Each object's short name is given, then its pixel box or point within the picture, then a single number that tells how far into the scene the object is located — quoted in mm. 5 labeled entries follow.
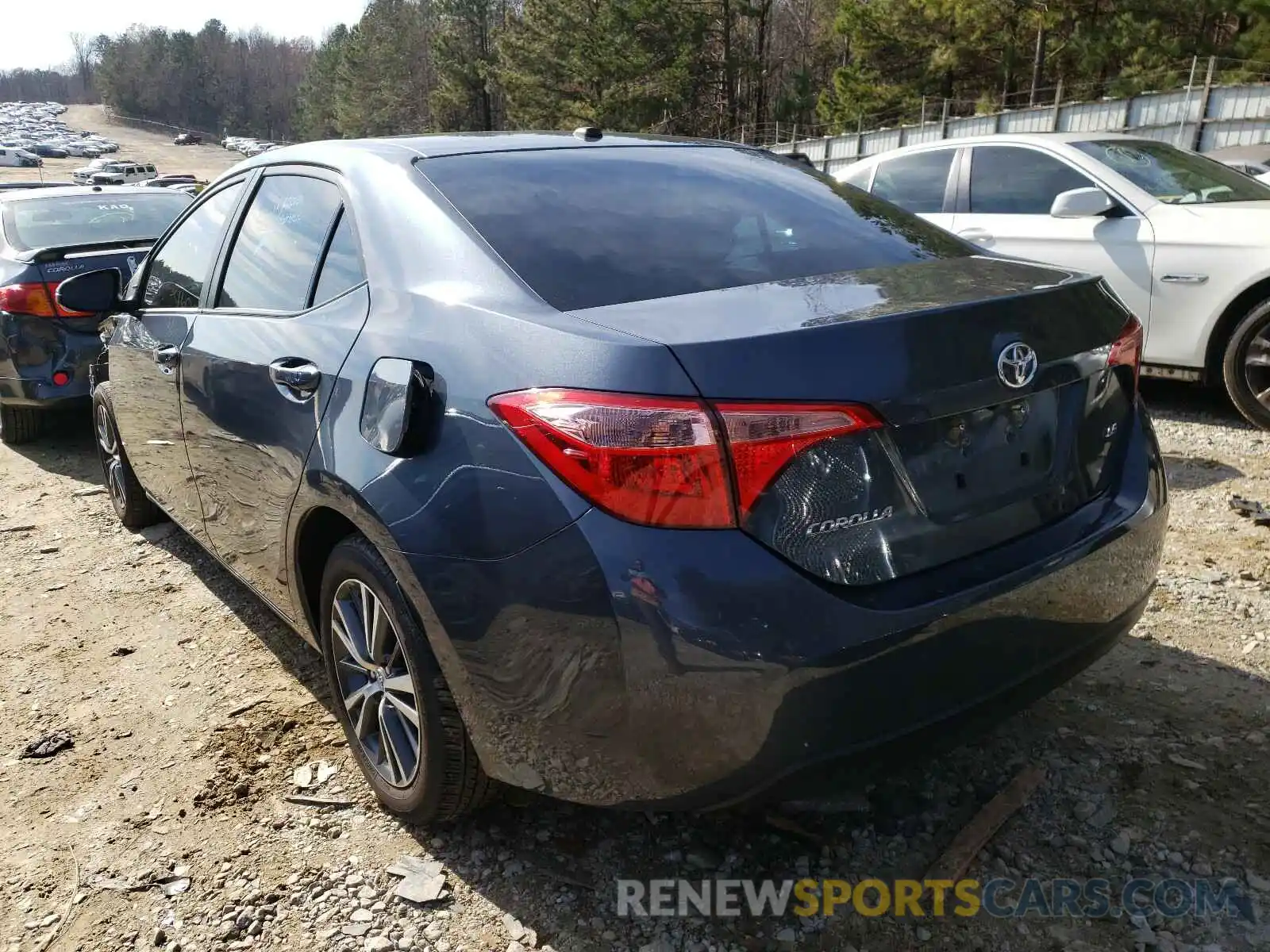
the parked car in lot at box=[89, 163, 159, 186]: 46281
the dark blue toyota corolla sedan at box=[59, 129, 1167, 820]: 1678
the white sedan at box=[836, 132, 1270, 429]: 5164
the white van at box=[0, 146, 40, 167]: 66250
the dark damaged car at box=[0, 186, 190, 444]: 5824
